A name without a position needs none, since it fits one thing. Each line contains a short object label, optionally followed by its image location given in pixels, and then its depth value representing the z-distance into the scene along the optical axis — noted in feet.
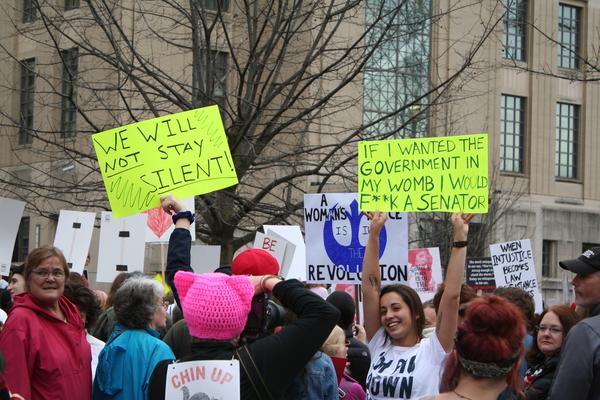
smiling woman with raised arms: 17.91
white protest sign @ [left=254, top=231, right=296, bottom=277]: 33.99
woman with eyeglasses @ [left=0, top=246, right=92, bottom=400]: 18.38
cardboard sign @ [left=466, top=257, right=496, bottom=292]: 64.75
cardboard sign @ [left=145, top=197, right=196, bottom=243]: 38.19
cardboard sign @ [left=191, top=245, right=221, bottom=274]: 38.91
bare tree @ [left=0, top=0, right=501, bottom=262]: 38.06
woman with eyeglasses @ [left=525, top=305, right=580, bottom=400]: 21.06
